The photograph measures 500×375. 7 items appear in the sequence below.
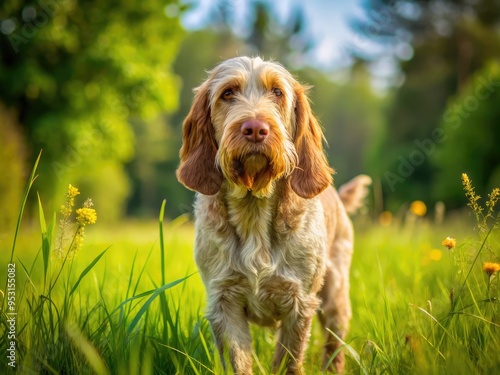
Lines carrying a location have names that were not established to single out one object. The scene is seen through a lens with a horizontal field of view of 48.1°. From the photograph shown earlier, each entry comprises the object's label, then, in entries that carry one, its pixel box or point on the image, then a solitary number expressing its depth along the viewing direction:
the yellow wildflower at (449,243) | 2.92
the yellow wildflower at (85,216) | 2.66
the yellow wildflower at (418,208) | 6.16
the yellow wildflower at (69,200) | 2.70
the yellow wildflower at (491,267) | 2.83
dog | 3.25
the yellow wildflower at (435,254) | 4.78
